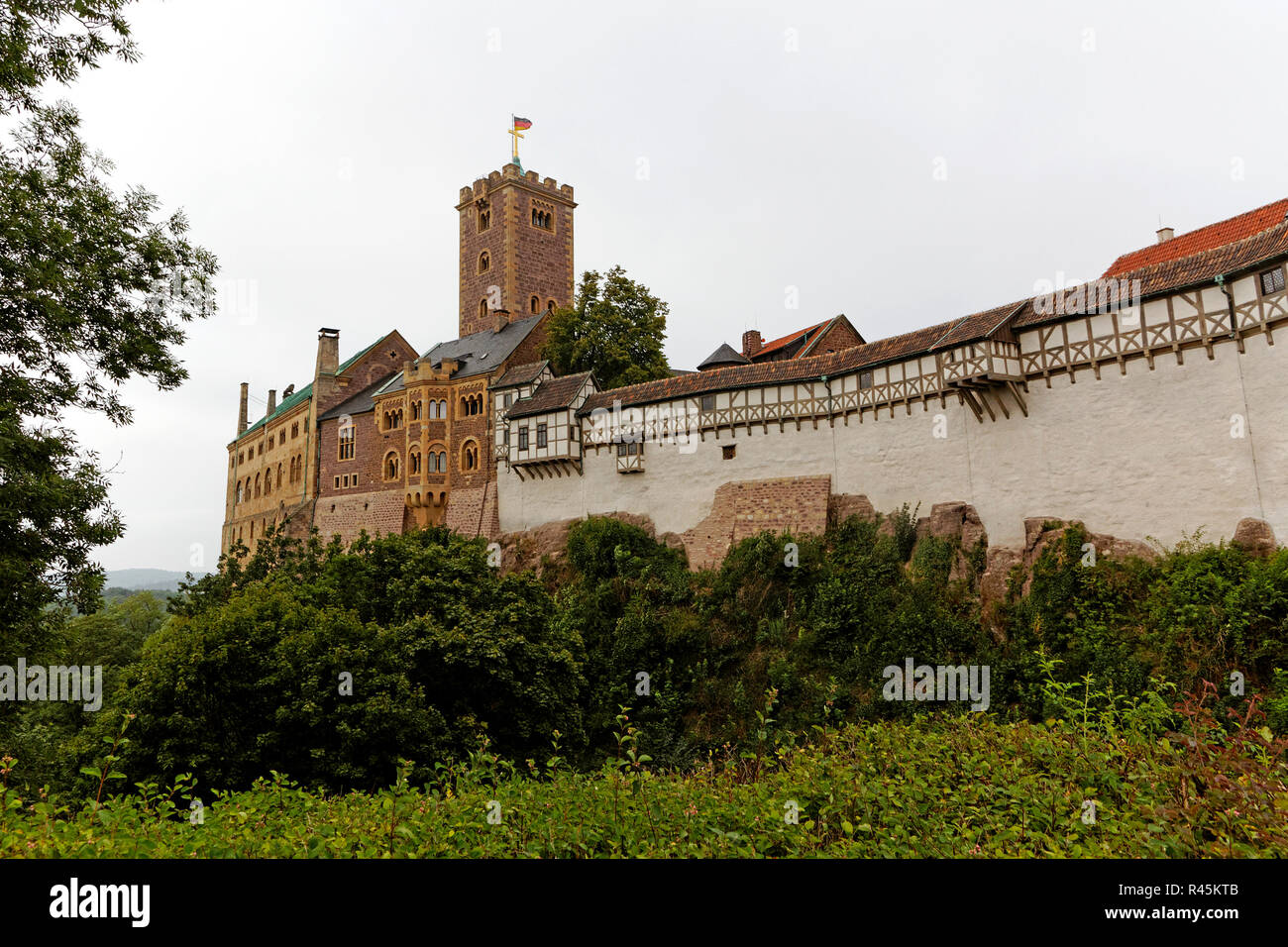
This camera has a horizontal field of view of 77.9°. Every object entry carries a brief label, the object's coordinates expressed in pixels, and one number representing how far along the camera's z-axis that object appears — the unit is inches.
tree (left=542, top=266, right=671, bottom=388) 1598.2
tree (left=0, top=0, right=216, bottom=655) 402.0
